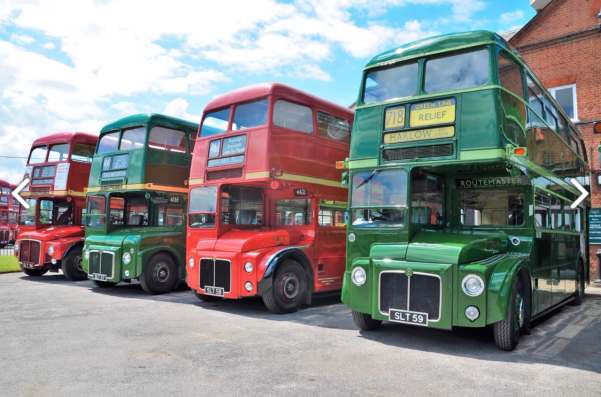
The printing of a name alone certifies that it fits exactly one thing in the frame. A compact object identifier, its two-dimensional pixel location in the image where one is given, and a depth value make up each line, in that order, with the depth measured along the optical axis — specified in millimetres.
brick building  13531
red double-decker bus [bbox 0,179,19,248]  27058
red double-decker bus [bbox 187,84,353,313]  8297
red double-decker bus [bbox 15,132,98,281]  13109
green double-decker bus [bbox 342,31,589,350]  5645
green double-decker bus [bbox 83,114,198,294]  10602
